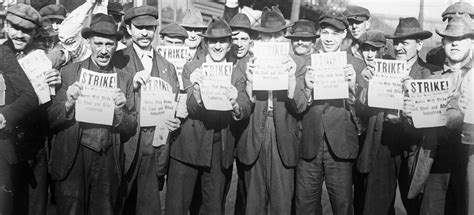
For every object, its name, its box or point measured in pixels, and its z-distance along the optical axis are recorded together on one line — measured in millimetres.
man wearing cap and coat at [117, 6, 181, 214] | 4863
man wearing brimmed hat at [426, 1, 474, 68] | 5417
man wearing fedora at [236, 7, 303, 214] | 4852
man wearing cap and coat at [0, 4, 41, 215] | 4215
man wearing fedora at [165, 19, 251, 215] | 4879
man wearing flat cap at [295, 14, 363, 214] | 4828
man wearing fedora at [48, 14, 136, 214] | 4398
